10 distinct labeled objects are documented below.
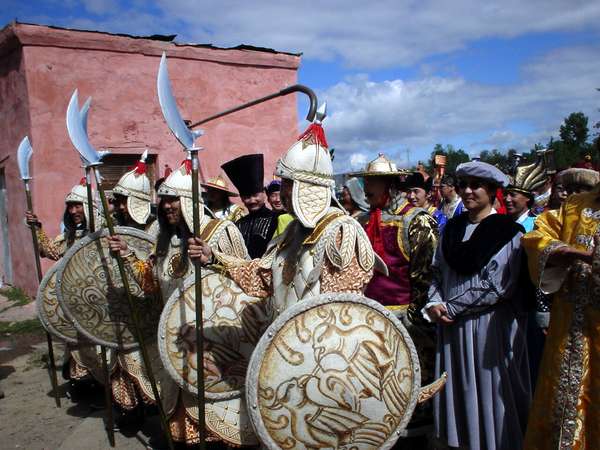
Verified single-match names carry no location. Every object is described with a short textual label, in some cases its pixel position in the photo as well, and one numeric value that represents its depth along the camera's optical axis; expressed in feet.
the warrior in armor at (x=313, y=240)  8.43
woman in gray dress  9.53
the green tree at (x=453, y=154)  160.97
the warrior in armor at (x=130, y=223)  14.78
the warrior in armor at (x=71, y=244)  16.71
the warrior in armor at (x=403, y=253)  11.84
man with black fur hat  15.90
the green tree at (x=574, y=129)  142.38
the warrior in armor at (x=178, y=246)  11.83
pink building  28.27
